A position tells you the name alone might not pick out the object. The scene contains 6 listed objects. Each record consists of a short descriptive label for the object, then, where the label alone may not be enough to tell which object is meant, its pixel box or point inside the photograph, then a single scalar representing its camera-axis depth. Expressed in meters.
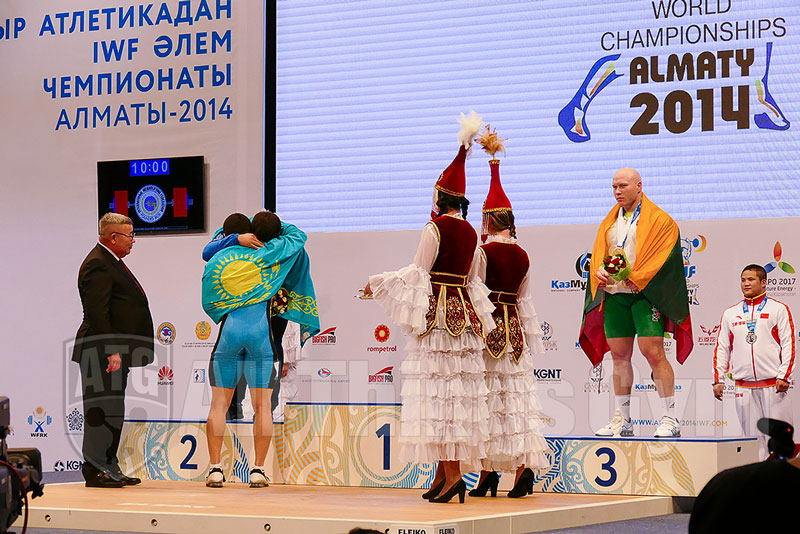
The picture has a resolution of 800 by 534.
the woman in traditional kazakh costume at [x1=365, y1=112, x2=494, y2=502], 9.76
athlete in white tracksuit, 13.18
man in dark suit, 11.60
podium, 11.33
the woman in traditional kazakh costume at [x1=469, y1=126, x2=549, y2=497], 10.59
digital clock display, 17.89
